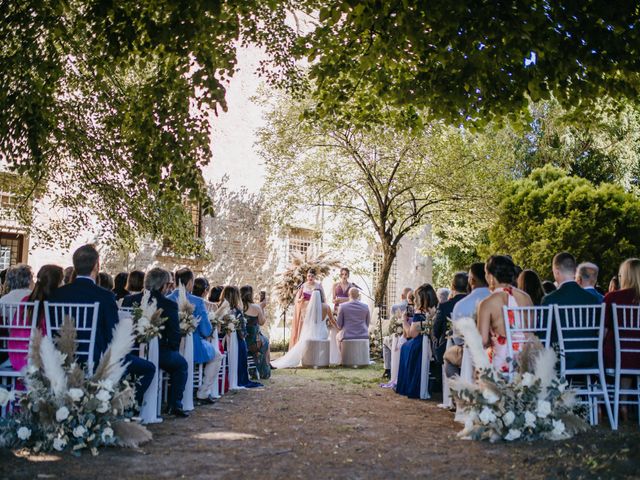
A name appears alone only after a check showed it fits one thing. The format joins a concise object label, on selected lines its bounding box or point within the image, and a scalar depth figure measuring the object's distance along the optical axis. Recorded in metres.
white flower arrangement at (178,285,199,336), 7.86
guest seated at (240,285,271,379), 11.68
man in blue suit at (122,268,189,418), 7.31
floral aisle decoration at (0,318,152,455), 5.37
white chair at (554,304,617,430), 6.76
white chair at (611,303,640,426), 6.82
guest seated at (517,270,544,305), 7.69
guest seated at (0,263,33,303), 6.95
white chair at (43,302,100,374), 5.86
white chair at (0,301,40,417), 5.94
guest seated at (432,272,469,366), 8.82
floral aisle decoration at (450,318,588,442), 6.00
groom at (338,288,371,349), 14.89
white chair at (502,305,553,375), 6.36
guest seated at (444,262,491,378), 7.65
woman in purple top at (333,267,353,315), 16.80
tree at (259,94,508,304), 19.16
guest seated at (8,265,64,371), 6.04
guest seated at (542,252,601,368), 6.92
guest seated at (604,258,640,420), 7.01
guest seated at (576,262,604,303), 8.01
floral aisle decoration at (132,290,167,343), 6.65
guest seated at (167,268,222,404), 8.56
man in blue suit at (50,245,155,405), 6.02
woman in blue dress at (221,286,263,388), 10.34
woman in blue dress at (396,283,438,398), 9.78
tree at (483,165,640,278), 25.70
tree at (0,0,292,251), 7.59
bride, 14.95
